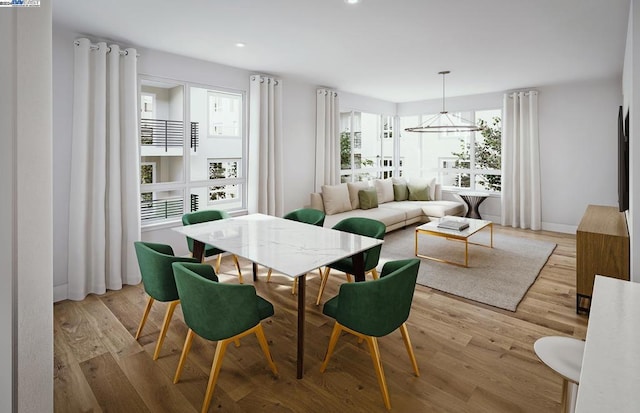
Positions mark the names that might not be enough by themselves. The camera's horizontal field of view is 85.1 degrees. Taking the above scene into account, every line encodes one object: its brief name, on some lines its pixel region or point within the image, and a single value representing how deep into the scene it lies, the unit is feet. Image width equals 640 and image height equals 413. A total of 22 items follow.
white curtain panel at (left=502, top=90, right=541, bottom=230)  20.66
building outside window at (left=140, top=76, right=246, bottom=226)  14.12
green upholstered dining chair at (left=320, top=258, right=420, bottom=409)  6.26
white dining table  7.26
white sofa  18.92
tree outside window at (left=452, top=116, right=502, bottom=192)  23.28
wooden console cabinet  9.50
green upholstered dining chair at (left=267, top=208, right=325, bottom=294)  12.37
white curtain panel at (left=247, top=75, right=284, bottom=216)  16.25
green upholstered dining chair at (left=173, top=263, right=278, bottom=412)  6.04
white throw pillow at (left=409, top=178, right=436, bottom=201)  23.74
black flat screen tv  9.96
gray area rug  11.79
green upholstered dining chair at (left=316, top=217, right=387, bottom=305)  9.78
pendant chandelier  17.33
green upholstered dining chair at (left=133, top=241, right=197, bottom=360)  7.57
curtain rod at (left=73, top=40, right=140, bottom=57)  11.01
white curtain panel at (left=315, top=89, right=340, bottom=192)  19.70
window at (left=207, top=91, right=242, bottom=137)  16.61
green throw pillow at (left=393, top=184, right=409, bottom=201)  23.76
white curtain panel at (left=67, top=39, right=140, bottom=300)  11.16
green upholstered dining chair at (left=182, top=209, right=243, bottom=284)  11.50
